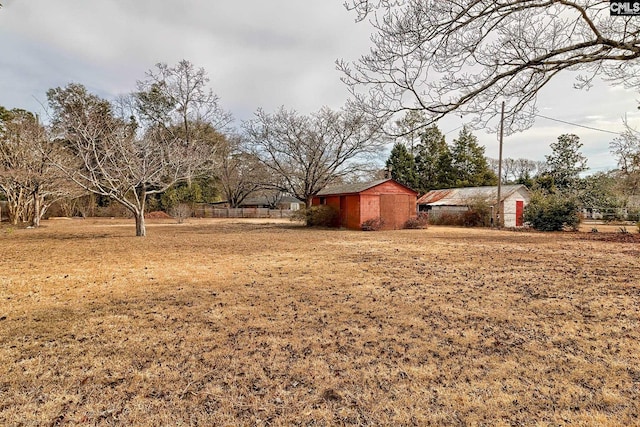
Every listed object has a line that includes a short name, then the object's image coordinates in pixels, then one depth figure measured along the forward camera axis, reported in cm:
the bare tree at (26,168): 1781
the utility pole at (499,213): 2056
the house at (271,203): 4981
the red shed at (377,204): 1927
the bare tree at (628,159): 1669
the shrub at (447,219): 2449
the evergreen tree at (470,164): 3431
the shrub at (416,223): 2027
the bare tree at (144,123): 1444
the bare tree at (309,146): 2339
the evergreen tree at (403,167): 3578
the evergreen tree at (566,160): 3347
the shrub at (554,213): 1811
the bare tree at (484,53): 477
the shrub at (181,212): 2812
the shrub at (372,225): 1884
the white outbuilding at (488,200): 2325
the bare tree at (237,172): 3412
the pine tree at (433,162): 3553
